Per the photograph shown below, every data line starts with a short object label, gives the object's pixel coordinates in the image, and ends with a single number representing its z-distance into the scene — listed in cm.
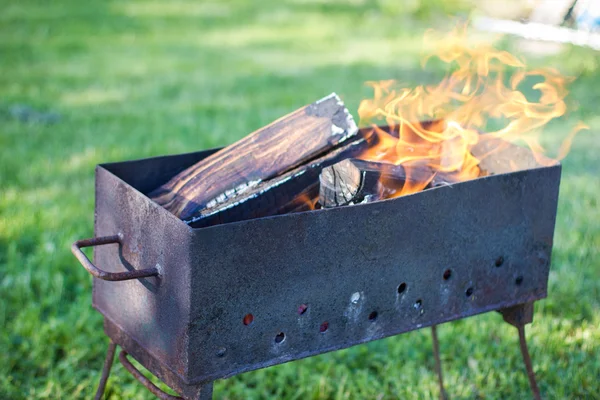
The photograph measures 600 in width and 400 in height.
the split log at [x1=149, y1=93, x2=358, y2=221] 217
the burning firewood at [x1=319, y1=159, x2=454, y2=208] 213
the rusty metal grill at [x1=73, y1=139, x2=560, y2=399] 202
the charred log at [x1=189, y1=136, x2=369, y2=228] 213
